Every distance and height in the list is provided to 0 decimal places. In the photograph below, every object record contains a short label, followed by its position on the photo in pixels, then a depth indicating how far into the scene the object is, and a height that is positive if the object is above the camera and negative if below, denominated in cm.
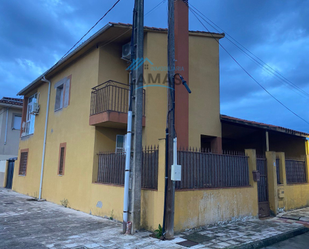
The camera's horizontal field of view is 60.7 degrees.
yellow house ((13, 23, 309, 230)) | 724 +158
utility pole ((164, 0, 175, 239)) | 614 +118
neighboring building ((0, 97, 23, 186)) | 2180 +331
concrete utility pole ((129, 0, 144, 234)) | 671 +131
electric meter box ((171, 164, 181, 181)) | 612 -6
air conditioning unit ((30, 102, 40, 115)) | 1520 +338
